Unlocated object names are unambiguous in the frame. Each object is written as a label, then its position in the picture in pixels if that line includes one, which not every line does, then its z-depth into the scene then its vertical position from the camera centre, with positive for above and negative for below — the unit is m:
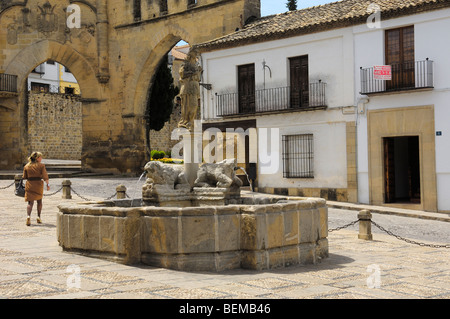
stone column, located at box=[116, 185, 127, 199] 12.78 -0.52
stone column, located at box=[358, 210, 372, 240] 9.09 -0.99
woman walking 9.75 -0.15
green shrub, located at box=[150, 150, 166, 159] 29.51 +0.68
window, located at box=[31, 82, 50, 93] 36.95 +5.46
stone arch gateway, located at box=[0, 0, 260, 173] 22.83 +4.41
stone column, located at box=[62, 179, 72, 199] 14.18 -0.50
